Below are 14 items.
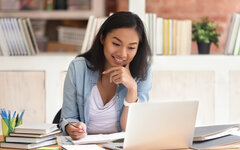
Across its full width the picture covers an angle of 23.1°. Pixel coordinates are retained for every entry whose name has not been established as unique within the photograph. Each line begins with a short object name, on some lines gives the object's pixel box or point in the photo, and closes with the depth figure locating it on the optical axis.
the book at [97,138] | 2.61
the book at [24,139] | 2.52
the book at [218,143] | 2.58
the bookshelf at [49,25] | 5.24
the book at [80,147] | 2.49
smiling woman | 2.99
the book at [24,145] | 2.51
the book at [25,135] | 2.53
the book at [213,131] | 2.66
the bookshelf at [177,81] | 4.14
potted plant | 4.33
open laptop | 2.40
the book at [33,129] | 2.54
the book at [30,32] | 4.20
